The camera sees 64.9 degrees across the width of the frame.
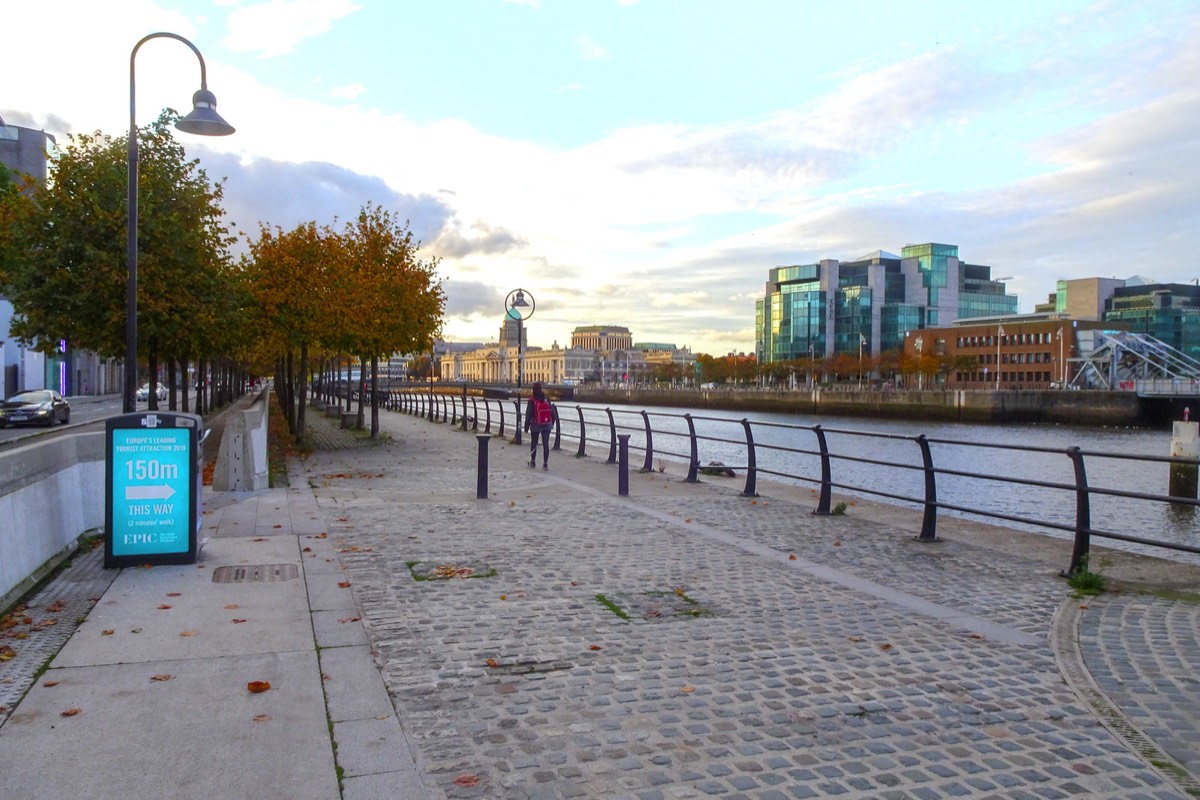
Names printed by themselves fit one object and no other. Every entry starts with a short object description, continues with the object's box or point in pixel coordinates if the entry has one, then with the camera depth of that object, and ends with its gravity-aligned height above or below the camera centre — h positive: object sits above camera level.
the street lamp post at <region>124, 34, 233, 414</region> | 11.59 +3.07
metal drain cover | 7.83 -1.81
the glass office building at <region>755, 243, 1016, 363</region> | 148.75 +11.63
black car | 33.28 -1.90
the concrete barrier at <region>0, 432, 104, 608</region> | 6.91 -1.26
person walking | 18.49 -1.08
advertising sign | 8.02 -1.12
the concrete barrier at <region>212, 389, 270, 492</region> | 13.41 -1.44
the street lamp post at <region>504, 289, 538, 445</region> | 34.31 +2.21
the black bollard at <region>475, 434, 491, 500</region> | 13.59 -1.58
